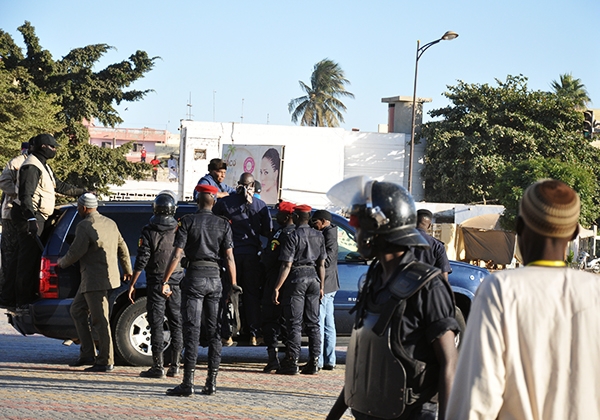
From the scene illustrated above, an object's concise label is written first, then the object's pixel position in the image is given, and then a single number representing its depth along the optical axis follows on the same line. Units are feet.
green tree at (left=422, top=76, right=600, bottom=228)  170.30
